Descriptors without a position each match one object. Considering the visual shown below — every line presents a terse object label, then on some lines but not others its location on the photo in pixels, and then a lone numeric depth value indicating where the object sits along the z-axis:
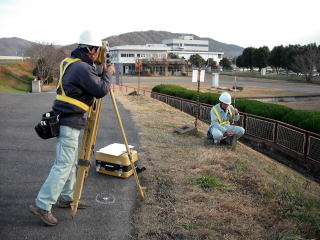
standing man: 3.18
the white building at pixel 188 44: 135.88
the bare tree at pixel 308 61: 49.70
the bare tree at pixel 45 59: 39.62
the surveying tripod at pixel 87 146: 3.48
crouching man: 7.02
